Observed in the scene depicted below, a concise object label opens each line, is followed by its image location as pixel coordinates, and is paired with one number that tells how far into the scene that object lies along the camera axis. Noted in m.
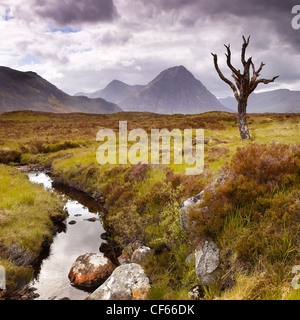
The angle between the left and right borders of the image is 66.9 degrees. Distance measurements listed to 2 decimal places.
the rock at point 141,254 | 8.82
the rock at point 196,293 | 5.84
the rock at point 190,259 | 7.24
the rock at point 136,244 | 10.04
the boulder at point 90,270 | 8.89
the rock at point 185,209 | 7.90
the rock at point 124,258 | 9.77
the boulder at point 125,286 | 6.91
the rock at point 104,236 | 12.70
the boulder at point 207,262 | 6.01
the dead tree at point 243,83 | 21.97
